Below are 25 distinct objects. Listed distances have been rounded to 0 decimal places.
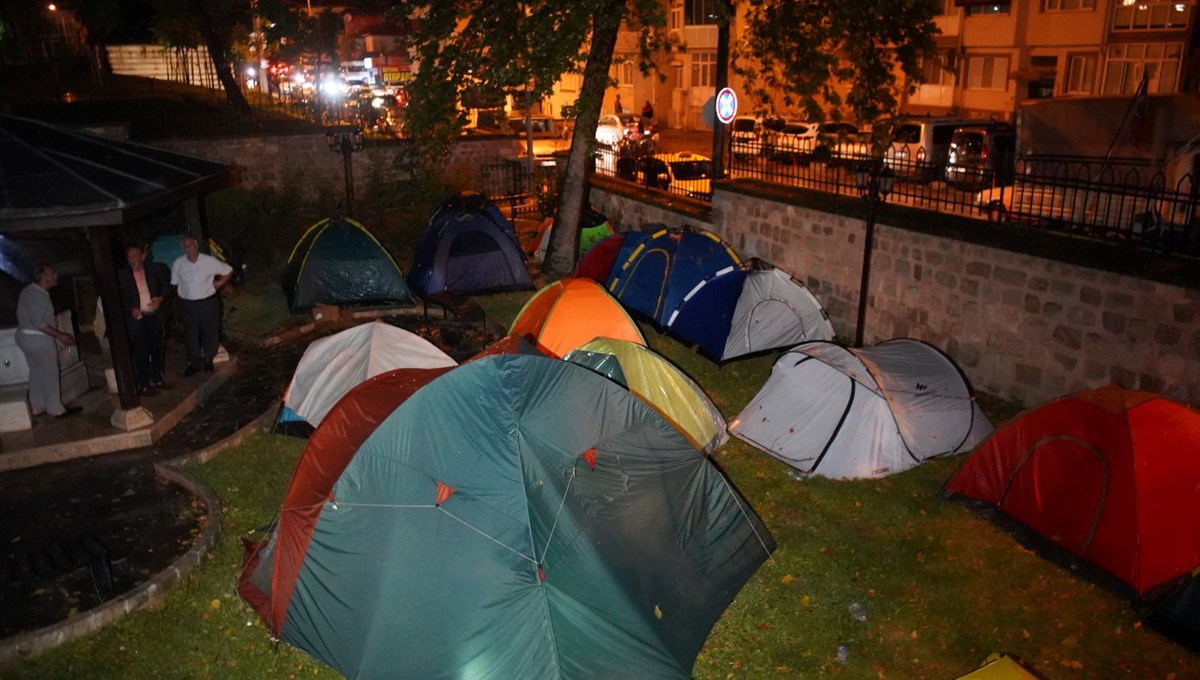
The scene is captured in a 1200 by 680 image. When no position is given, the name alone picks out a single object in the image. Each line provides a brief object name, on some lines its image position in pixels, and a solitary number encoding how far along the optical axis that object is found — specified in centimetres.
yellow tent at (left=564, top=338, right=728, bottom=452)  806
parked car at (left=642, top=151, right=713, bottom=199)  1617
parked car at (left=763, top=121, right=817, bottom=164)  1263
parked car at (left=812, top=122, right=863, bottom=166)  1256
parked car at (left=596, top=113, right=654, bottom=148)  2733
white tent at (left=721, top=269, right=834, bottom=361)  1072
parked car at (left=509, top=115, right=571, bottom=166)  2733
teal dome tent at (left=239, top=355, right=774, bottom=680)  526
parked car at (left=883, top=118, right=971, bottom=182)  1911
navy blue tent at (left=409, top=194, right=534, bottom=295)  1374
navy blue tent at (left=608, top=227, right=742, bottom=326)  1162
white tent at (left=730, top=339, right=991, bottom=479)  799
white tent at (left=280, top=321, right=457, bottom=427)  845
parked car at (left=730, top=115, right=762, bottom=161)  1322
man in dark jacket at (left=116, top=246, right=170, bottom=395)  895
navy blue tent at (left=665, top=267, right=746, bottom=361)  1078
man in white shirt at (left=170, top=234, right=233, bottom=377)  955
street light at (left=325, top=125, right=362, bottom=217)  1524
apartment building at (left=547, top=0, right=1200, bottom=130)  2502
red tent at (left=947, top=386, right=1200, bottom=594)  600
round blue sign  1321
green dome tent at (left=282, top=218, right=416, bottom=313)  1288
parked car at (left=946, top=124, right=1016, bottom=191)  1747
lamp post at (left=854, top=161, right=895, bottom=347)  995
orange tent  957
